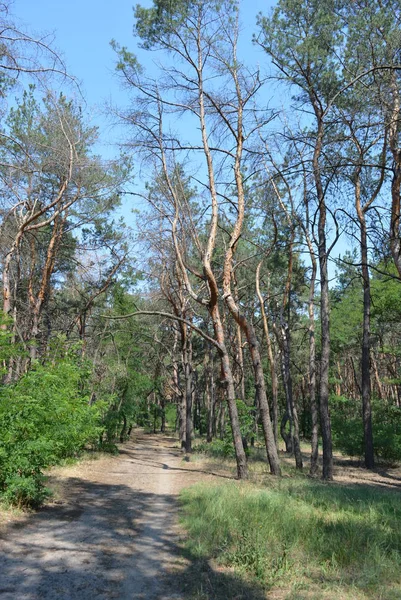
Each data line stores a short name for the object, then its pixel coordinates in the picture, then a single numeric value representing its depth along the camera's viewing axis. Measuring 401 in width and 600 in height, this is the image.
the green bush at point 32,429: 7.72
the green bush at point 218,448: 17.77
